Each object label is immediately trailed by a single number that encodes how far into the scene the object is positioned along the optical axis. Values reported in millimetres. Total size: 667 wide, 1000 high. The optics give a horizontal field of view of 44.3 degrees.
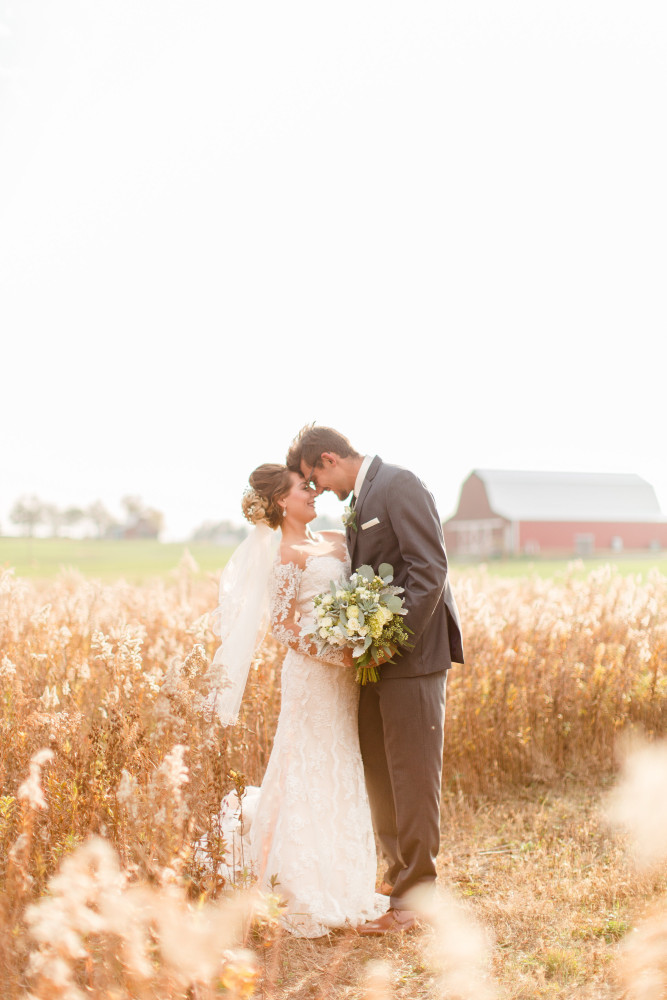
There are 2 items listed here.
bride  4461
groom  4336
